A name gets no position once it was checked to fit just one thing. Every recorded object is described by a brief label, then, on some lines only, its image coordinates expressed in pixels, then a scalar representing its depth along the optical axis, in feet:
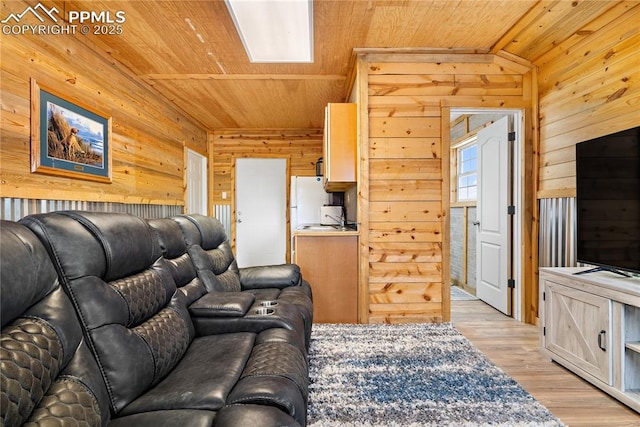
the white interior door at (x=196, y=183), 17.37
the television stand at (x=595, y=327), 6.02
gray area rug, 5.61
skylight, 7.60
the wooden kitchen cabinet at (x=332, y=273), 10.50
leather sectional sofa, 2.85
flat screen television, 6.31
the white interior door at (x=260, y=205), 19.93
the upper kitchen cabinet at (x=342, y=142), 10.89
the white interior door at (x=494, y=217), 11.28
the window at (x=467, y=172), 15.89
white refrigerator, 18.76
